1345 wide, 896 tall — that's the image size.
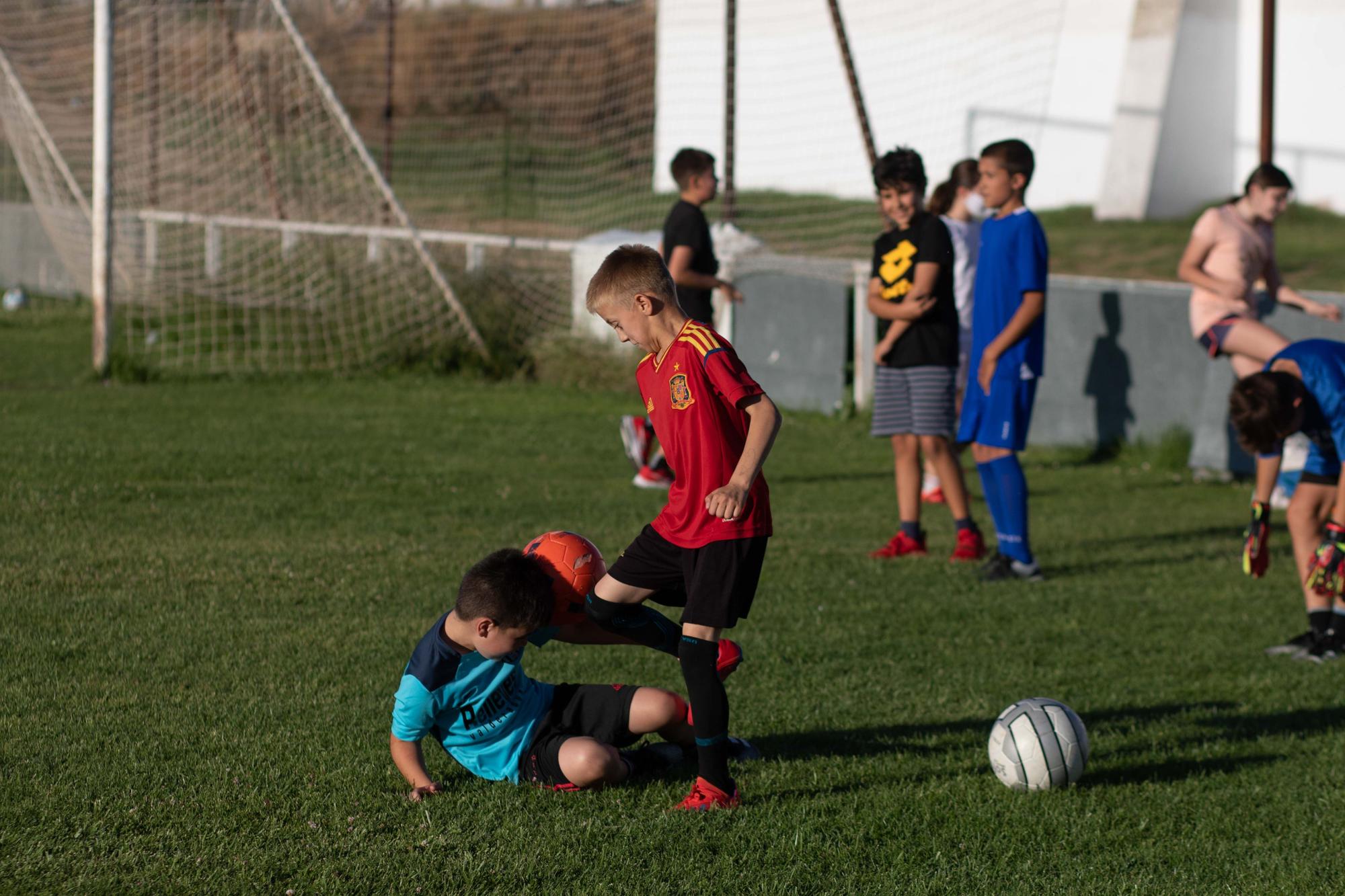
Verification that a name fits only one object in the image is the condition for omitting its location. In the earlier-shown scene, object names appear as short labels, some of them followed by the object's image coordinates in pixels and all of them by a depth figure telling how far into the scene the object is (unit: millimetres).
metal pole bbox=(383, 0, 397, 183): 28484
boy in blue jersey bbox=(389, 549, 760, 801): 7875
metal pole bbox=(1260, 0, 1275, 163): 21922
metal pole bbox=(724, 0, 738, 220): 25484
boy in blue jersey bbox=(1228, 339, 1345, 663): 10844
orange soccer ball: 8562
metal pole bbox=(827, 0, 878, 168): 24422
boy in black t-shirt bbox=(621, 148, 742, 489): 16609
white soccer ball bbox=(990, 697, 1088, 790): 8773
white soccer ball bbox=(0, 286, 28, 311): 34437
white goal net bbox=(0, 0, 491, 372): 27219
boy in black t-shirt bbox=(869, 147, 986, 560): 15055
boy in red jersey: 7965
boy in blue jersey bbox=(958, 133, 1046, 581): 14234
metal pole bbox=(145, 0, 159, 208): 27062
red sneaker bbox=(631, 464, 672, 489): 18375
